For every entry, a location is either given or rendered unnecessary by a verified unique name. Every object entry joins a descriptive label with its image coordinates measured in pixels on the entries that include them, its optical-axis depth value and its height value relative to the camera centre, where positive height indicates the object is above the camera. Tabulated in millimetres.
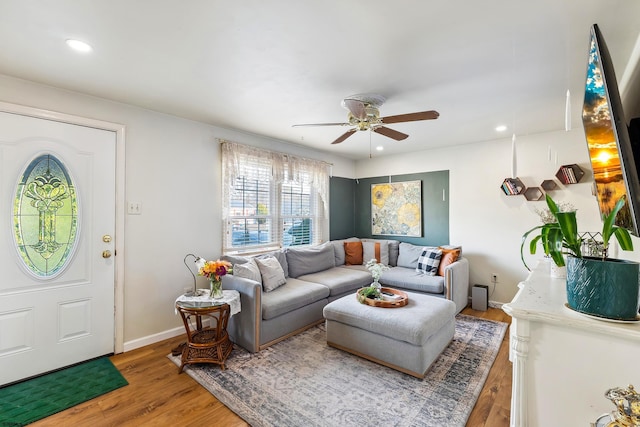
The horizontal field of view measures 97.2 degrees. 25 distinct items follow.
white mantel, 1034 -580
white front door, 2273 -247
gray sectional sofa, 2852 -877
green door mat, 1952 -1359
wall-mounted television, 1104 +346
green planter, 1038 -275
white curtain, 3615 +682
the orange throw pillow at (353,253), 4863 -654
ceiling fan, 2338 +883
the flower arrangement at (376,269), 2938 -568
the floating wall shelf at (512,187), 3885 +392
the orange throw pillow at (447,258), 3979 -607
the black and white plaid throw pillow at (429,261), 4062 -676
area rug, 1907 -1349
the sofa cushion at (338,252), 4789 -623
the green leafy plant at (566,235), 1099 -86
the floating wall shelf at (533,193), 3792 +291
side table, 2500 -1133
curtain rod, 3568 +948
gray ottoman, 2340 -1035
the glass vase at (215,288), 2650 -688
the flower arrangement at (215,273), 2615 -539
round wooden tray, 2705 -844
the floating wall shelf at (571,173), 3514 +521
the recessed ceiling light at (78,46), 1796 +1110
